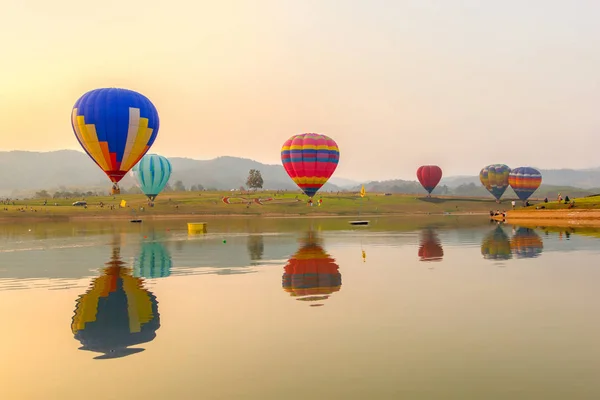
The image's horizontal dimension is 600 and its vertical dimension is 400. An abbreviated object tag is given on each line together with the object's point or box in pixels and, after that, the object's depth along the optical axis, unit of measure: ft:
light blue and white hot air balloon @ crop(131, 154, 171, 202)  552.00
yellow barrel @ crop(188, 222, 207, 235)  298.56
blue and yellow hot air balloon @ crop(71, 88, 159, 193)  295.89
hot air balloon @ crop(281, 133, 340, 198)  458.50
